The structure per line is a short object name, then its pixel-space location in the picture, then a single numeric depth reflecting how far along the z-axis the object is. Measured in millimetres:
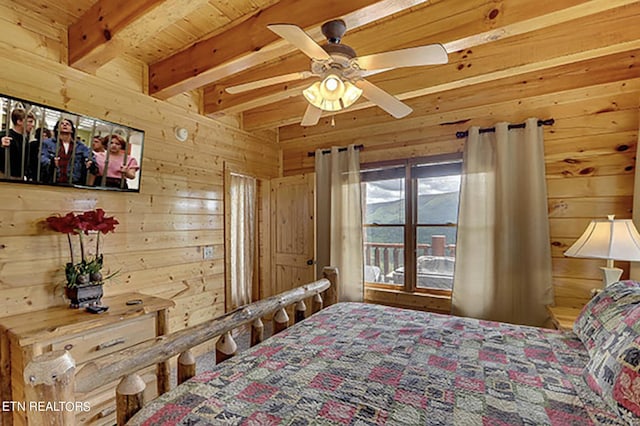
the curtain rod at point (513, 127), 2684
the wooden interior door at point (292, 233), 3670
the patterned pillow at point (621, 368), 959
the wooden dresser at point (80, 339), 1676
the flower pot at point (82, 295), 2033
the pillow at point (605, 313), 1352
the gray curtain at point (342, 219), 3488
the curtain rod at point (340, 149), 3551
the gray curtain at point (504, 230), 2650
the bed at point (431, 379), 1025
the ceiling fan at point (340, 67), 1425
